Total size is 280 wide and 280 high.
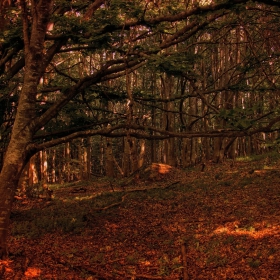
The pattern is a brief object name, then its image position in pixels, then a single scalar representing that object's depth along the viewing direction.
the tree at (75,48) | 7.22
